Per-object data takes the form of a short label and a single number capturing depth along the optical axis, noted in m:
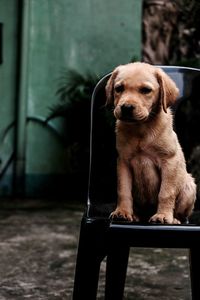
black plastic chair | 1.68
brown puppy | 1.72
